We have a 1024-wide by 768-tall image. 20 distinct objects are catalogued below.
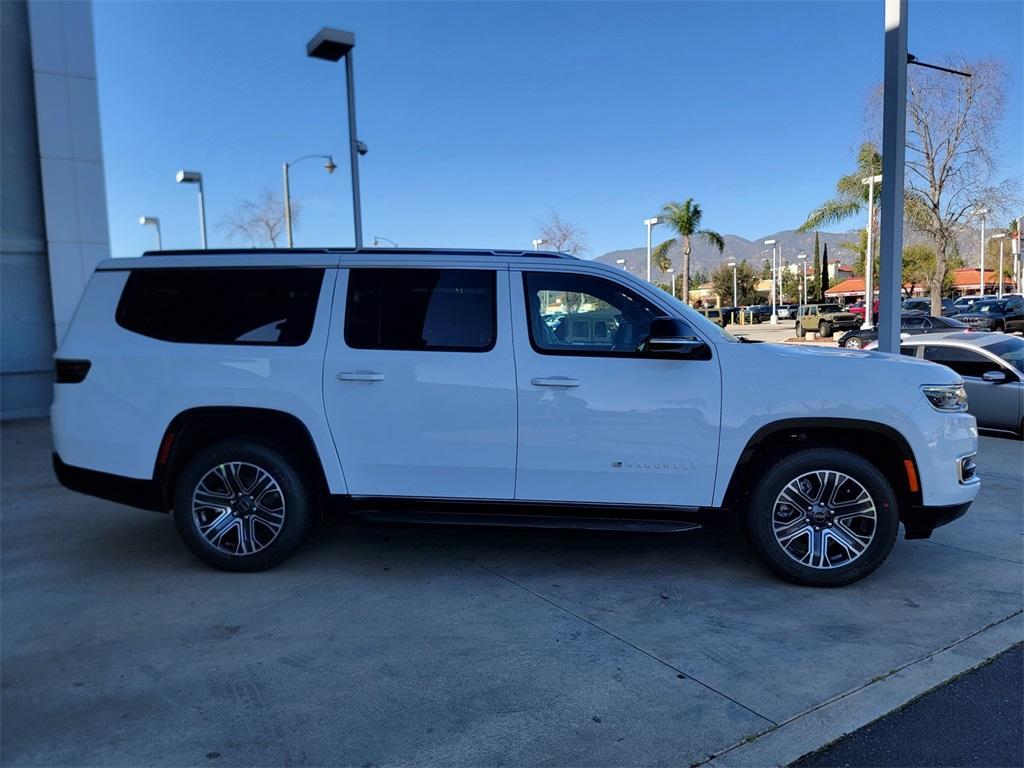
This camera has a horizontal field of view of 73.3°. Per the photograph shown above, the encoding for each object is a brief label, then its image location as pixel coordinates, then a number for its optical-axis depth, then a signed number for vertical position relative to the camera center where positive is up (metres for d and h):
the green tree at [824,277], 75.49 +4.95
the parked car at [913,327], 18.06 -0.25
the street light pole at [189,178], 20.08 +4.70
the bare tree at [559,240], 35.97 +4.59
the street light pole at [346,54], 10.60 +4.50
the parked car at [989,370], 9.51 -0.75
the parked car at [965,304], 37.13 +0.81
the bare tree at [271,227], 33.41 +5.28
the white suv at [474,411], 4.20 -0.51
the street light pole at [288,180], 21.03 +4.98
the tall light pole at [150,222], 27.47 +4.70
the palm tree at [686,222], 37.19 +5.58
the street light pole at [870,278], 25.12 +1.84
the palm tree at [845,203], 25.16 +4.61
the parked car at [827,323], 34.69 -0.10
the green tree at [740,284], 91.25 +5.17
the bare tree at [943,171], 19.12 +4.27
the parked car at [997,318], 29.43 -0.09
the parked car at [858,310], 36.72 +0.58
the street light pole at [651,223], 34.91 +5.21
